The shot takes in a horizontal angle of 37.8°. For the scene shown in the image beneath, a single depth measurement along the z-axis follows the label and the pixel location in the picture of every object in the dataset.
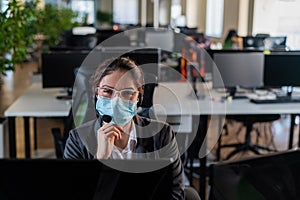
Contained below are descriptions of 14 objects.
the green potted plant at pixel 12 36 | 3.44
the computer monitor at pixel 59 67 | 3.82
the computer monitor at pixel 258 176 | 0.99
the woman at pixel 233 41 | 6.00
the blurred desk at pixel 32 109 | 3.28
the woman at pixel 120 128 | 1.44
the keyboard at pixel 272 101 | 3.64
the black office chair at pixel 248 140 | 4.05
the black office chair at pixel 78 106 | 2.64
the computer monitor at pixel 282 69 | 3.86
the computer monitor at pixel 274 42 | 5.14
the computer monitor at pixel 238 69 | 3.85
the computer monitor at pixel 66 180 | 0.82
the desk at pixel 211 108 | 3.19
